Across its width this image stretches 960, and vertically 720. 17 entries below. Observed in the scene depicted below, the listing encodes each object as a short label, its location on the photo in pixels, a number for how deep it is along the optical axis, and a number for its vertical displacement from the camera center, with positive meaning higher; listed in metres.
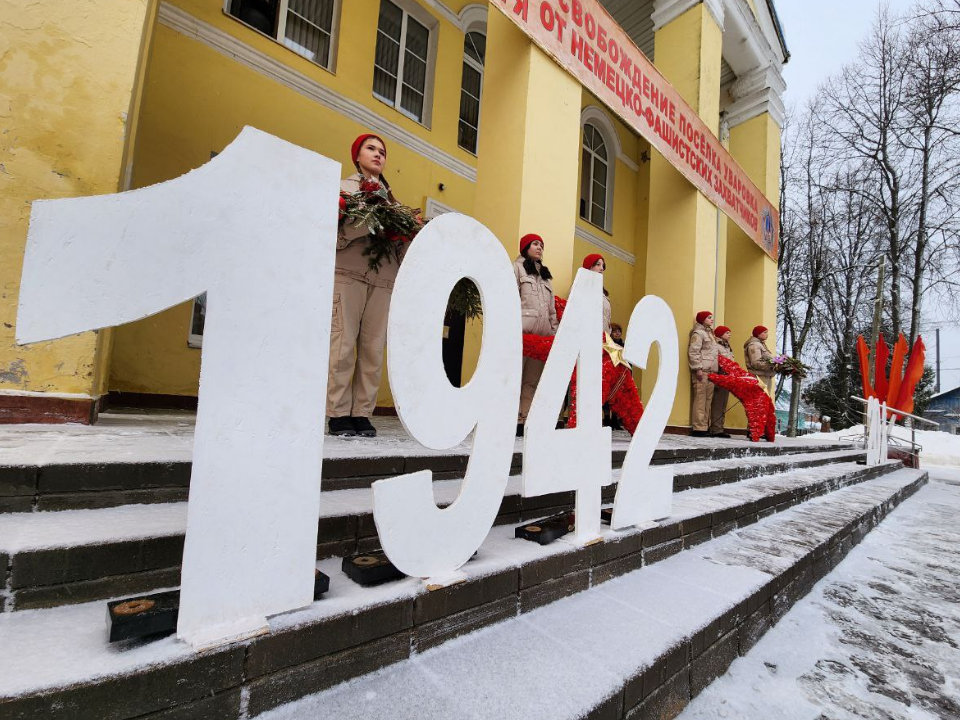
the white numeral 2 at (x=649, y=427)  2.01 -0.09
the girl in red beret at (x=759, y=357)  7.45 +0.90
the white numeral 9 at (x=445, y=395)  1.22 +0.00
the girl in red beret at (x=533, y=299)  3.71 +0.79
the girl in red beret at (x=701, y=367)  6.46 +0.58
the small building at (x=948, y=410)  28.77 +1.14
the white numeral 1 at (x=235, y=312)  0.89 +0.14
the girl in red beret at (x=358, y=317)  2.80 +0.45
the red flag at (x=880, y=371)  9.54 +1.00
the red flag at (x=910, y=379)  9.63 +0.88
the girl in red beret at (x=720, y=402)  6.83 +0.14
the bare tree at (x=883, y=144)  14.63 +8.88
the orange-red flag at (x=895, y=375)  9.57 +0.95
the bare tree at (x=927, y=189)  11.22 +6.96
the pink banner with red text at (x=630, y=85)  4.17 +3.39
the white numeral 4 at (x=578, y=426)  1.66 -0.08
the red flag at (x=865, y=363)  8.88 +1.06
